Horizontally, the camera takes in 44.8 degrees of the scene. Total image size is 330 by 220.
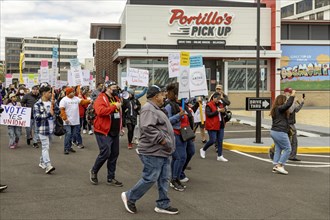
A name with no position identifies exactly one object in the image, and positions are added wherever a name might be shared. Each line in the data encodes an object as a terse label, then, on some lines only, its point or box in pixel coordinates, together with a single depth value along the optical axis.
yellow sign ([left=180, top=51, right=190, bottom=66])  7.89
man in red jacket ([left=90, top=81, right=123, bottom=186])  6.87
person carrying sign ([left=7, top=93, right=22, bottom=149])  11.55
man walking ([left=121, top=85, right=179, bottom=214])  5.37
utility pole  12.16
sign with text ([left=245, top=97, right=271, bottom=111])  11.86
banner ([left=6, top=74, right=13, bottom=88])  24.81
